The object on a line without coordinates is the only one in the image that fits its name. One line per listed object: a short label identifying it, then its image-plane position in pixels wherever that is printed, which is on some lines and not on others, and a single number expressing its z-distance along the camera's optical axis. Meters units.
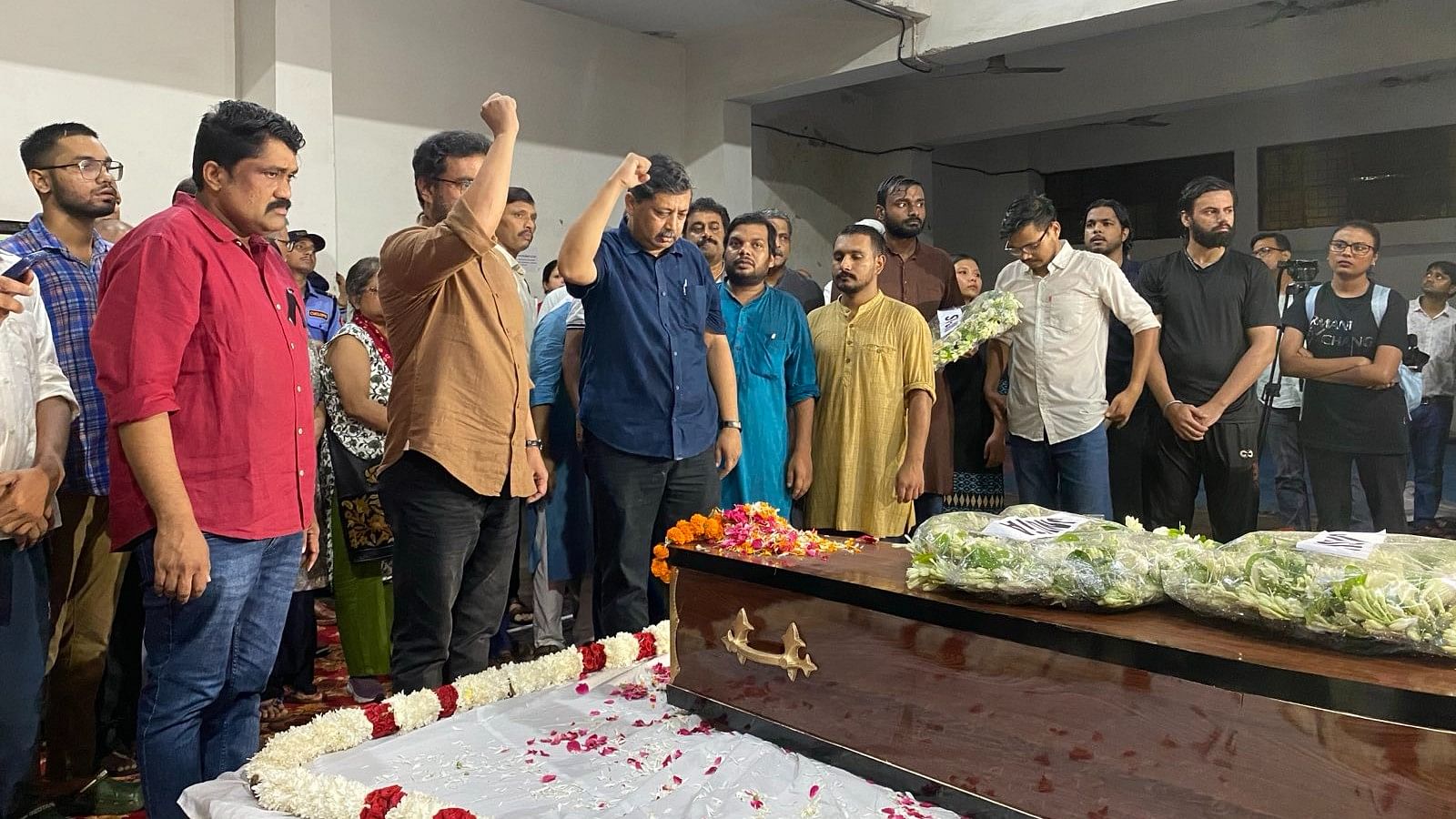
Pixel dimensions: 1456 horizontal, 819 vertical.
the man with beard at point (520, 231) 3.48
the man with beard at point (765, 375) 3.35
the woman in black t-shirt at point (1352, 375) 4.24
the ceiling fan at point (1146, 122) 7.72
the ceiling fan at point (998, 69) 7.55
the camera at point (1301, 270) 4.72
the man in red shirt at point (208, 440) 1.73
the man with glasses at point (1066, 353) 3.64
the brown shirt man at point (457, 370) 2.08
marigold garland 1.96
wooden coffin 1.14
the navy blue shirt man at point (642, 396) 2.75
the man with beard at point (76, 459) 2.57
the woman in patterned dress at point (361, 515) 3.04
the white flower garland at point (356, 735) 1.48
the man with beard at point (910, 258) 4.17
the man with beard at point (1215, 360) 3.75
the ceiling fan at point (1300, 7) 6.10
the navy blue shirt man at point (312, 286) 4.08
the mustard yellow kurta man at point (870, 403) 3.36
